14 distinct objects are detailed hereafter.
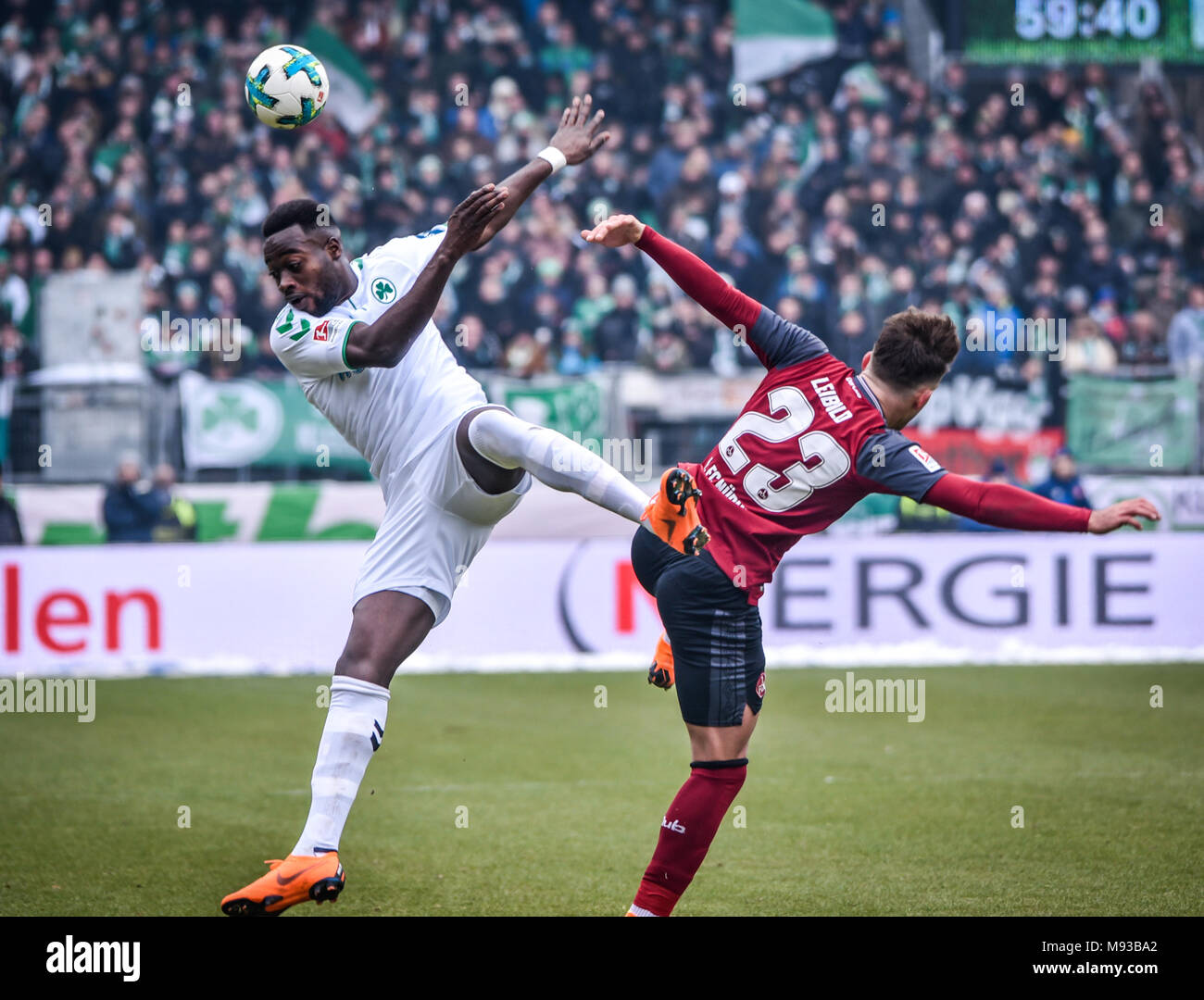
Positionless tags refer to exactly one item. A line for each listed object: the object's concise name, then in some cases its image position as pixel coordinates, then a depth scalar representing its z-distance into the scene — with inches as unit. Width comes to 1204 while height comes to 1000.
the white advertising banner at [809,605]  456.1
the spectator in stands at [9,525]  491.5
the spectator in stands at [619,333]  598.2
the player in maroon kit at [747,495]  182.5
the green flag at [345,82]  714.2
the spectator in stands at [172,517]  494.6
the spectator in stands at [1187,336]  601.6
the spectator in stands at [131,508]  489.4
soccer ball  227.3
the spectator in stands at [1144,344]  602.5
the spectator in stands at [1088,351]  582.6
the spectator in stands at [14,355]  587.5
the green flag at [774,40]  743.1
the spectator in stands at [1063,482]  506.0
